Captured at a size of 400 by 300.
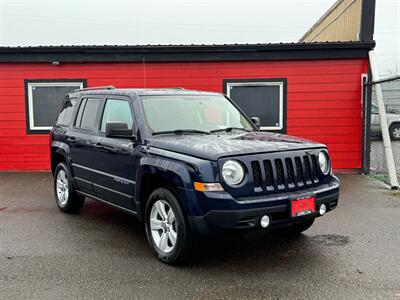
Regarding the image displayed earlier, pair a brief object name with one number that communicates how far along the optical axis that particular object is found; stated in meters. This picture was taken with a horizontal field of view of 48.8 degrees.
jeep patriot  4.03
